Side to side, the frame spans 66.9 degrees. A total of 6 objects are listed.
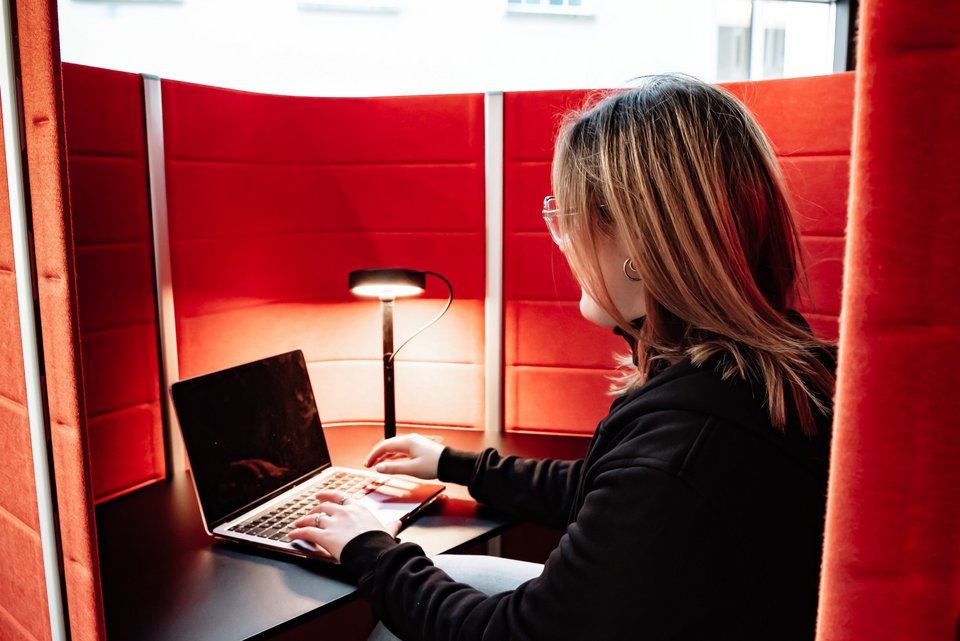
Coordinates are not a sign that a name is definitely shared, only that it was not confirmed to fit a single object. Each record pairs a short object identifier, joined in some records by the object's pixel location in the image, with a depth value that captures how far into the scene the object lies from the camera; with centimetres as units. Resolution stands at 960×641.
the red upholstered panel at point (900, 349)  34
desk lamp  185
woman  82
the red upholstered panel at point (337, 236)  183
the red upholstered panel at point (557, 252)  188
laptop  139
